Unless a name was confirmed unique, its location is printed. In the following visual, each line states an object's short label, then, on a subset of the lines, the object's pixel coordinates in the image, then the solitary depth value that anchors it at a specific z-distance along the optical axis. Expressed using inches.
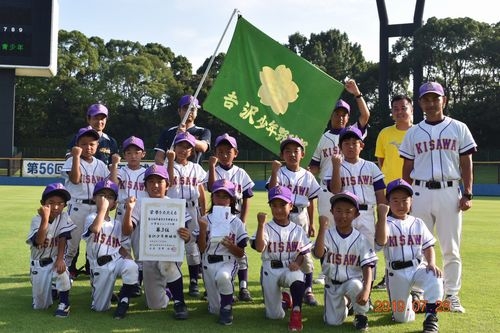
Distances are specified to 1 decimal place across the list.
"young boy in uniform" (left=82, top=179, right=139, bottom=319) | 169.3
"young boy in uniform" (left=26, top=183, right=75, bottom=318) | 167.9
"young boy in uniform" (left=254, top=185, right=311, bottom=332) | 163.0
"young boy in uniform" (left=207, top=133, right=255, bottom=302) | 197.3
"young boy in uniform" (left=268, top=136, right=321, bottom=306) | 190.5
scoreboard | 935.7
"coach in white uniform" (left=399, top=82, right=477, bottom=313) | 176.2
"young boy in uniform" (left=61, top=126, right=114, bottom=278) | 202.5
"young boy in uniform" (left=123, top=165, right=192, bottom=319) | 171.6
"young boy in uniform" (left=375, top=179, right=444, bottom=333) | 158.9
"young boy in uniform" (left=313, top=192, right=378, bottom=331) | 155.6
